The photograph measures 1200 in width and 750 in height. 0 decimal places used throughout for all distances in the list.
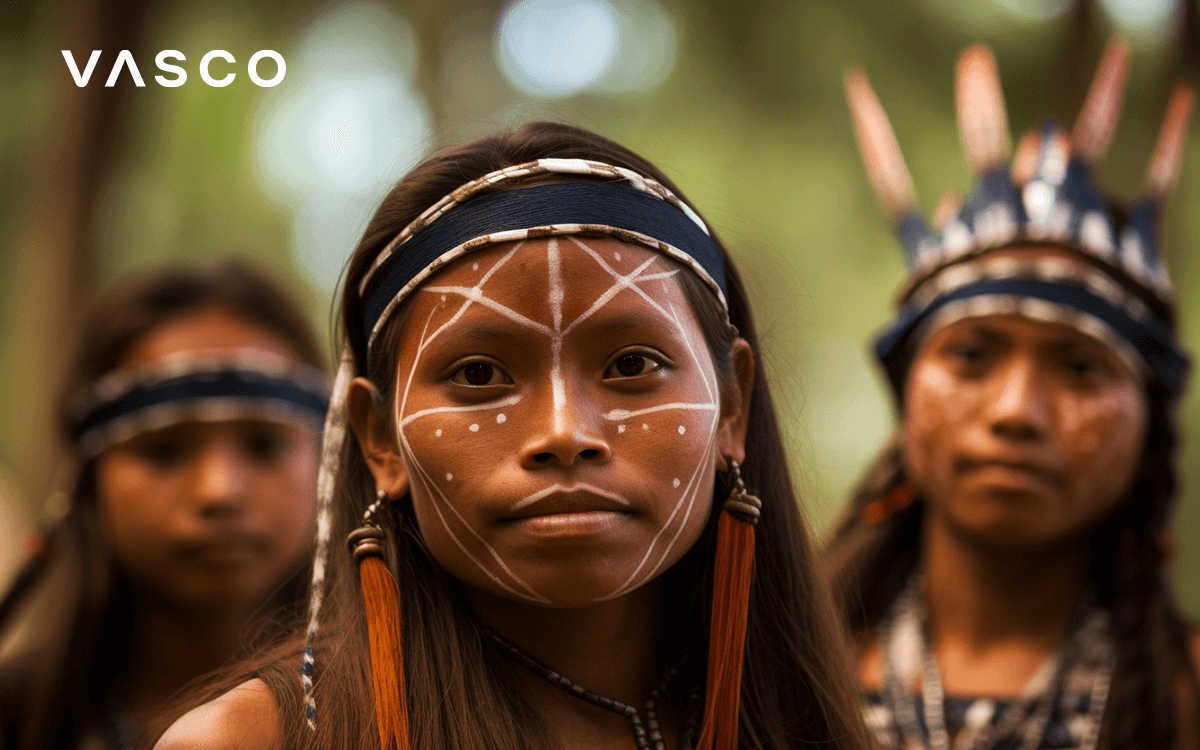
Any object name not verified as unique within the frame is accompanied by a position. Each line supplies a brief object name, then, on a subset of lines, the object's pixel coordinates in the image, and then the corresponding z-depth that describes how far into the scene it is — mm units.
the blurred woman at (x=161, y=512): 3684
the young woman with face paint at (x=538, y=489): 2047
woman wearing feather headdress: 3400
